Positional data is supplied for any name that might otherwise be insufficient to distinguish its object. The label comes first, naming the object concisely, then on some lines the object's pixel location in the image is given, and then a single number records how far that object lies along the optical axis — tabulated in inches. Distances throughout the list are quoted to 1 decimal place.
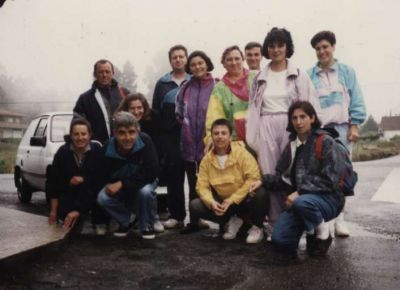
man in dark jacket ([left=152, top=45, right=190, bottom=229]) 232.1
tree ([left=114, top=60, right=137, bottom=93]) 3426.9
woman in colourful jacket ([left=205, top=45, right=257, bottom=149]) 208.5
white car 296.4
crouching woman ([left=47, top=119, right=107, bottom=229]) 214.4
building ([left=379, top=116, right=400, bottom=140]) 4031.7
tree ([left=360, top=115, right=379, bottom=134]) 4743.1
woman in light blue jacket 209.8
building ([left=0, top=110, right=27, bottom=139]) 2661.2
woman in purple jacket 219.3
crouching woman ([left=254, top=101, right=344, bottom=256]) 172.6
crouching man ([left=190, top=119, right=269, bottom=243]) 197.6
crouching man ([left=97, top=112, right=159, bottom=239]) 206.1
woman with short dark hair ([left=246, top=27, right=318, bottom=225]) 197.3
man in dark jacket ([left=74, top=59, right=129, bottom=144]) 237.5
